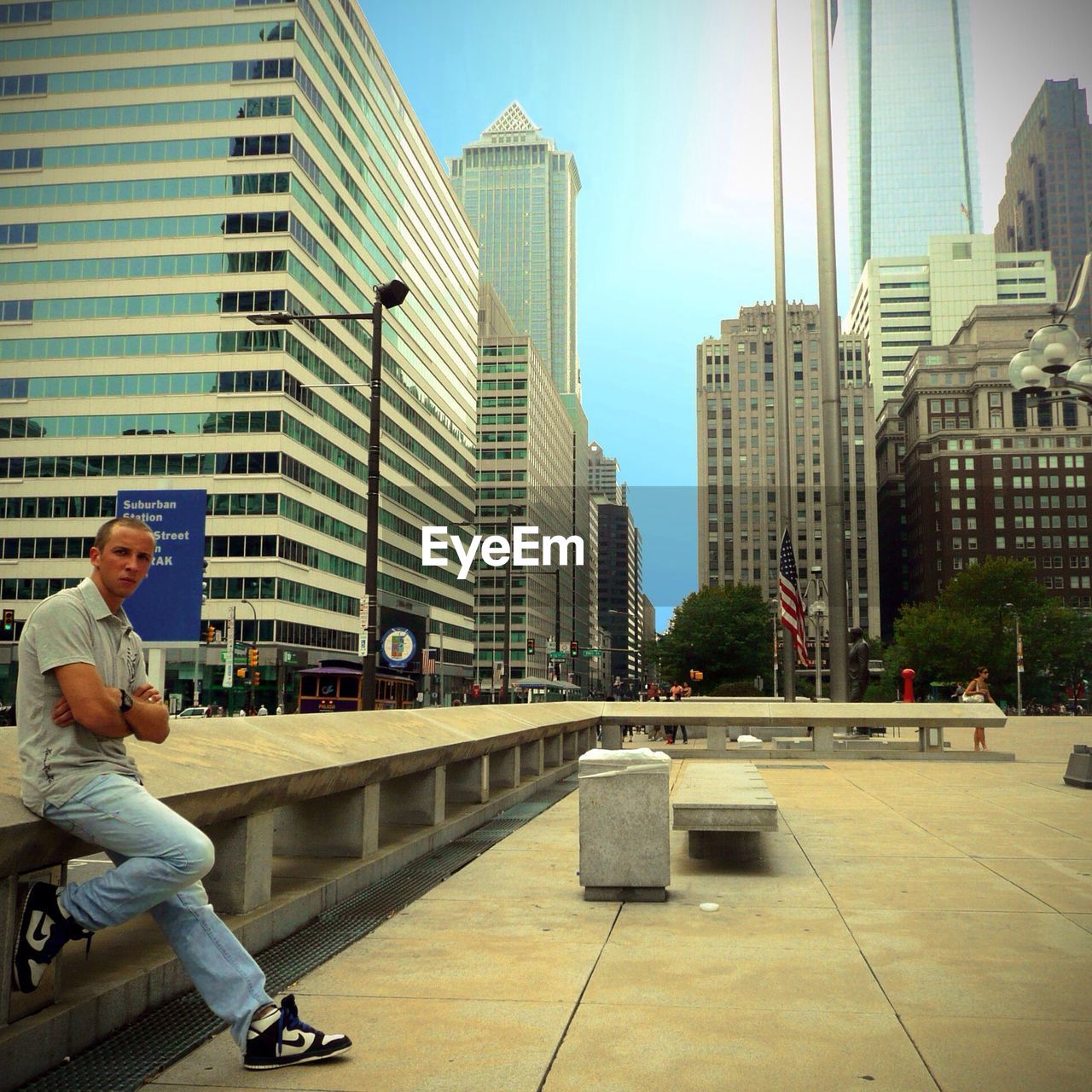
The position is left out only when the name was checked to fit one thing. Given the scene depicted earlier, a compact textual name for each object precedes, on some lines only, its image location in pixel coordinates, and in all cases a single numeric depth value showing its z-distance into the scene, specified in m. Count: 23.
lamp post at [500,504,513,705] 45.13
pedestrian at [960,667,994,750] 26.47
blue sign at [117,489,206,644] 11.49
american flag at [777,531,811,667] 26.16
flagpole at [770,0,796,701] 27.55
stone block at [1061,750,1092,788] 15.17
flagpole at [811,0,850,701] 23.27
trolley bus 40.56
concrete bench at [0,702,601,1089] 3.83
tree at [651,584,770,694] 87.38
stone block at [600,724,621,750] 22.19
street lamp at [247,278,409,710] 17.50
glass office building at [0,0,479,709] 70.31
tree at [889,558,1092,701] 88.19
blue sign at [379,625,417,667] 23.27
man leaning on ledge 3.76
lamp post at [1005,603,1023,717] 72.25
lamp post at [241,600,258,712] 53.62
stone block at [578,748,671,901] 7.20
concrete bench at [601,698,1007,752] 20.14
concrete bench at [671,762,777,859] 8.04
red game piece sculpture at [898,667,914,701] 27.91
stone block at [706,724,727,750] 22.14
